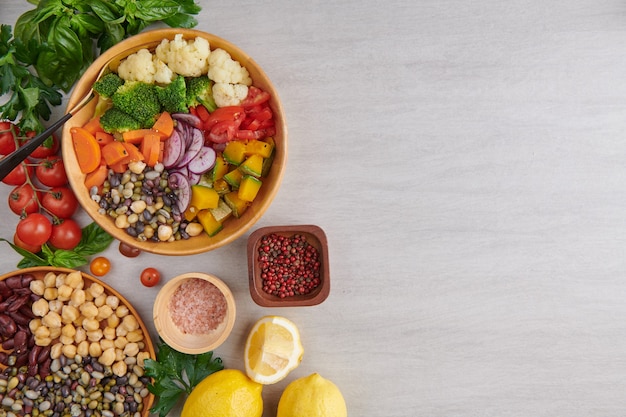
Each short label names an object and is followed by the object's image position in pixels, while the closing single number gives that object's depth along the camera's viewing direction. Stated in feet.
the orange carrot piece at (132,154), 2.74
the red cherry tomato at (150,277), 2.87
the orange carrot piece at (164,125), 2.74
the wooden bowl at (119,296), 2.84
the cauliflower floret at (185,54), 2.69
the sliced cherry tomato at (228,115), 2.72
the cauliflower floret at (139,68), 2.72
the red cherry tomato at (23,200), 2.84
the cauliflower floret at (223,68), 2.70
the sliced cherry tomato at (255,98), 2.74
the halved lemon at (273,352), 2.73
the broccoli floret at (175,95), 2.71
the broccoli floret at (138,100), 2.71
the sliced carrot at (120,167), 2.77
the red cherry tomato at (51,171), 2.81
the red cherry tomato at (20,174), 2.84
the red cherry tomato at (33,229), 2.78
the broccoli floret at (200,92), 2.74
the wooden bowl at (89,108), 2.71
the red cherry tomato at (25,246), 2.86
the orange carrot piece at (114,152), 2.73
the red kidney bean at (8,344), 2.83
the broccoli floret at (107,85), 2.71
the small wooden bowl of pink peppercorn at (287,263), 2.75
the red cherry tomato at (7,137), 2.82
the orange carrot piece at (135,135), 2.74
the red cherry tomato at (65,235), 2.84
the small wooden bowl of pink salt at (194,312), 2.77
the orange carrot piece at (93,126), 2.76
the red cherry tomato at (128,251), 2.88
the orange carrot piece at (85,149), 2.72
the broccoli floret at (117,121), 2.72
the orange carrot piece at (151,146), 2.75
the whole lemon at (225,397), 2.67
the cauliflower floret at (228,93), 2.71
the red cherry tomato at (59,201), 2.84
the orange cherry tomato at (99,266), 2.88
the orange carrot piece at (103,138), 2.75
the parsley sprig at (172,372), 2.79
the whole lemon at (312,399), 2.67
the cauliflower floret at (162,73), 2.71
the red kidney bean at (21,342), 2.82
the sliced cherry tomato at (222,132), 2.73
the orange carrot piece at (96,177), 2.76
